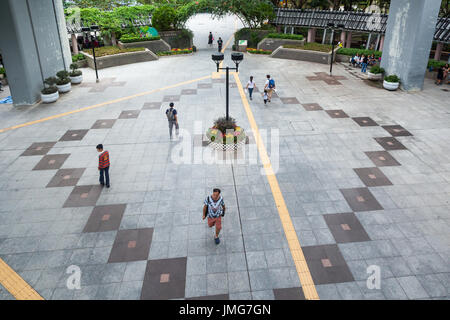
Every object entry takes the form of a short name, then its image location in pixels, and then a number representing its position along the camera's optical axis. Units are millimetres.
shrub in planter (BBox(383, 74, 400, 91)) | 20297
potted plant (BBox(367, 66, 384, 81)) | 22062
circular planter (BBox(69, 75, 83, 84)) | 22453
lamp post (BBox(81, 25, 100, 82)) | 22719
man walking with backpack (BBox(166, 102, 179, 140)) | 13761
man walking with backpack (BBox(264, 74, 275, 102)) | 17741
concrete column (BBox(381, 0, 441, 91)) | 18766
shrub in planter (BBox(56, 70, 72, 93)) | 20422
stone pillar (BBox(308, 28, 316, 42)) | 34241
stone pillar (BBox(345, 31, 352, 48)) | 31931
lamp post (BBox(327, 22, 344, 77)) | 23406
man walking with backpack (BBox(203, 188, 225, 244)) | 8180
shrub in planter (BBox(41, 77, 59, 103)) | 18906
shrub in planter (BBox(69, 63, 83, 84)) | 22422
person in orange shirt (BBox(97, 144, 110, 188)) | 10392
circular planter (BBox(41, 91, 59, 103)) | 18875
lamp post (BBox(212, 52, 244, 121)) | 12938
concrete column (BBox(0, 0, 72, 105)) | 17136
